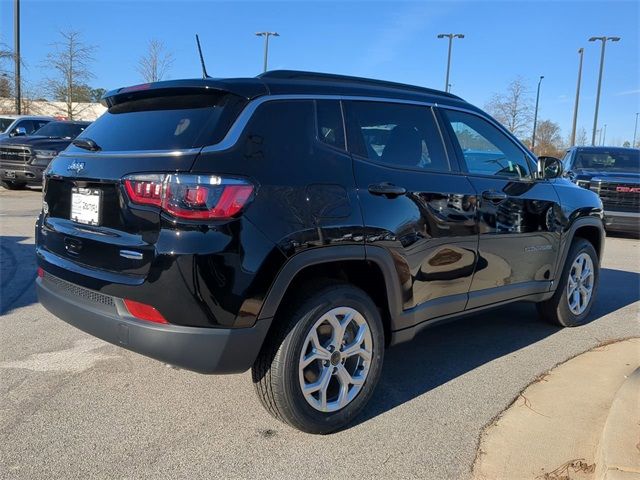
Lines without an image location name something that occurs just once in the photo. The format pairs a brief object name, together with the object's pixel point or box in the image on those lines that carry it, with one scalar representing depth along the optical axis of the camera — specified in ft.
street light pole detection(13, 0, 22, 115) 77.20
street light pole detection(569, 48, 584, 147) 112.16
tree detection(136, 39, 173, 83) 83.41
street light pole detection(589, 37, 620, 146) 104.88
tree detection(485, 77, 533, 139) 141.08
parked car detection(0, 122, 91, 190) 44.60
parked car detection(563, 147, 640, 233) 37.65
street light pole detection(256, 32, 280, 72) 112.68
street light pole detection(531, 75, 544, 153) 142.10
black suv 8.67
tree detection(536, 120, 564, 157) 156.04
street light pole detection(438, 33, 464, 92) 124.47
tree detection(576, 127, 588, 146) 197.26
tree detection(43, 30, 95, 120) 89.15
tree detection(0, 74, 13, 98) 82.77
